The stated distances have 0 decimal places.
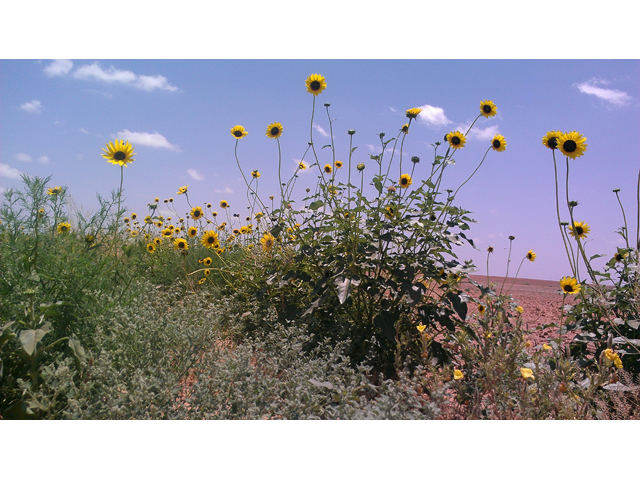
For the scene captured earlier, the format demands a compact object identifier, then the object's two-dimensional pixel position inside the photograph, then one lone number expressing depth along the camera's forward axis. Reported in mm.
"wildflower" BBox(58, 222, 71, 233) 3043
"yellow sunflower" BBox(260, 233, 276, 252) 3172
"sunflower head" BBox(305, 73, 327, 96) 2980
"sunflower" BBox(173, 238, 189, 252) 4028
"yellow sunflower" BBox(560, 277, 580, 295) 2496
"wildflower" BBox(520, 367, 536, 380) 1676
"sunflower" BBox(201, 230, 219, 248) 3936
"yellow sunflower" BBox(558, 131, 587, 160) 2406
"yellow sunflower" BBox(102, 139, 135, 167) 2547
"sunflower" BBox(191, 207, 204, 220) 4445
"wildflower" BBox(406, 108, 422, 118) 2666
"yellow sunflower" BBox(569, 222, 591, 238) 2855
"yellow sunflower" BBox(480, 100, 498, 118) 2744
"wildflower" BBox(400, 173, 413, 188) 2812
